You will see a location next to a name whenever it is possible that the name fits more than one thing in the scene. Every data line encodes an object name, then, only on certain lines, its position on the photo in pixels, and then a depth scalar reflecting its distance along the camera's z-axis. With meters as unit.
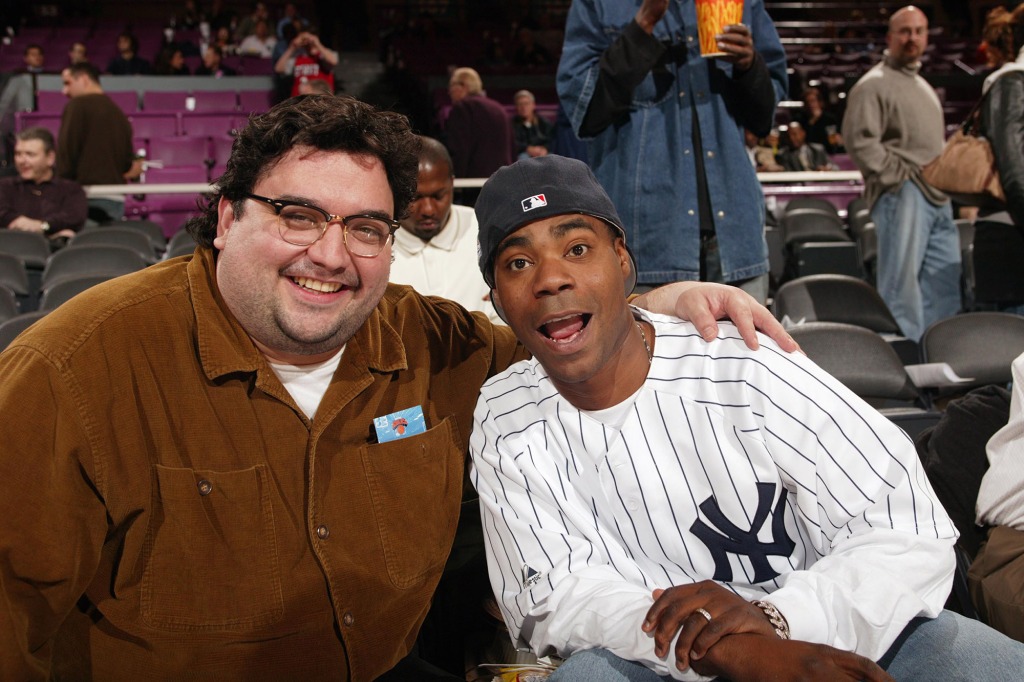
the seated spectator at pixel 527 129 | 9.41
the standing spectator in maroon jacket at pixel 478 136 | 7.20
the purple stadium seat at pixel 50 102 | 11.90
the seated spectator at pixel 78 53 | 13.29
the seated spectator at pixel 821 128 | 10.91
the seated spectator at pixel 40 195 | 7.43
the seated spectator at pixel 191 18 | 15.73
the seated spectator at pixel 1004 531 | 1.90
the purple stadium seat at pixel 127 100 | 12.35
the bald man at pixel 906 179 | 4.94
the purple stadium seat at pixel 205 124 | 11.63
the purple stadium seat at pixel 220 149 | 10.89
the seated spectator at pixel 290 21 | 13.76
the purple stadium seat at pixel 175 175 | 10.39
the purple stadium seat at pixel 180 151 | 10.80
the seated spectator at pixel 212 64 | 13.53
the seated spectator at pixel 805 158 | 9.73
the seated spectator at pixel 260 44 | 14.51
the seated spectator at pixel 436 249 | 3.73
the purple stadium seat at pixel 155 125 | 11.52
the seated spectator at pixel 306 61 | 10.02
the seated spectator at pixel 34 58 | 13.24
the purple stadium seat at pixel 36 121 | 11.00
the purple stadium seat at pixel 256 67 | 14.23
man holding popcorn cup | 2.87
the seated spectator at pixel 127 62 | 13.41
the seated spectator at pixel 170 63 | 13.48
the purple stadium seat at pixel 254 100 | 12.45
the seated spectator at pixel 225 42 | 14.55
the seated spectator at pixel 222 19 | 15.49
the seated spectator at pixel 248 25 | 14.77
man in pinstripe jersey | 1.62
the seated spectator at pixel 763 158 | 9.30
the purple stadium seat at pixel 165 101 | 12.54
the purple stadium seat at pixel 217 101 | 12.37
